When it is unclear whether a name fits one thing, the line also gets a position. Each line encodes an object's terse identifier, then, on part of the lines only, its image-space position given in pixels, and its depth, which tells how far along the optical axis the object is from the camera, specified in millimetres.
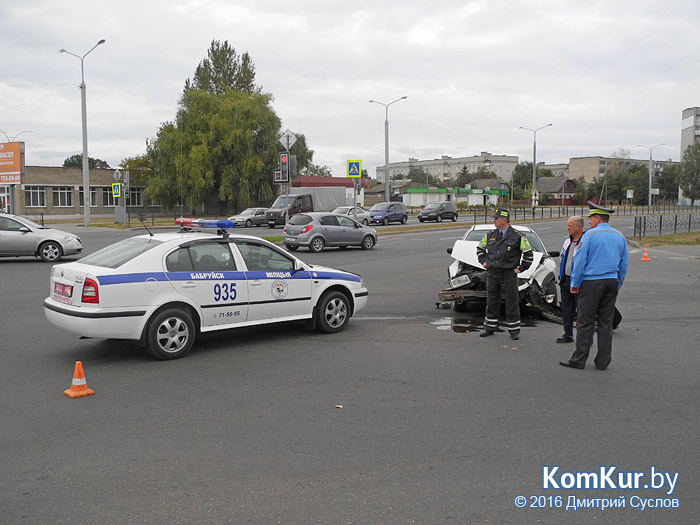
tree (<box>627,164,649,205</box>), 106819
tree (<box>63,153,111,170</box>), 120412
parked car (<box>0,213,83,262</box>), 17938
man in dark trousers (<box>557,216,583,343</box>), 8203
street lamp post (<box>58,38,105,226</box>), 38281
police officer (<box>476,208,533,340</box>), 8391
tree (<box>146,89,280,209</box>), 51531
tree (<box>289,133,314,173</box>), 59688
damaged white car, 10008
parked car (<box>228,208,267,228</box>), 42906
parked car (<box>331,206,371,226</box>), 40031
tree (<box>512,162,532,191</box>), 128875
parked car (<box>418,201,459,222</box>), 47312
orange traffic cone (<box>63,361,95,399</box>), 5879
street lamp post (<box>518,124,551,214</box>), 54112
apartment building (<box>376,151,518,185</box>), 180250
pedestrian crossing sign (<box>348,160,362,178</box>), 31281
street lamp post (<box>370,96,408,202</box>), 46259
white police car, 6957
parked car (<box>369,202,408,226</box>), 45438
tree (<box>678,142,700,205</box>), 101188
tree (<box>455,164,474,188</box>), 155000
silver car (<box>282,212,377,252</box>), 23656
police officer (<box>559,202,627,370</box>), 6828
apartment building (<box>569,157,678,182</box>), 154250
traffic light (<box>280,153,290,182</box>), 22016
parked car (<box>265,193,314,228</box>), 41344
